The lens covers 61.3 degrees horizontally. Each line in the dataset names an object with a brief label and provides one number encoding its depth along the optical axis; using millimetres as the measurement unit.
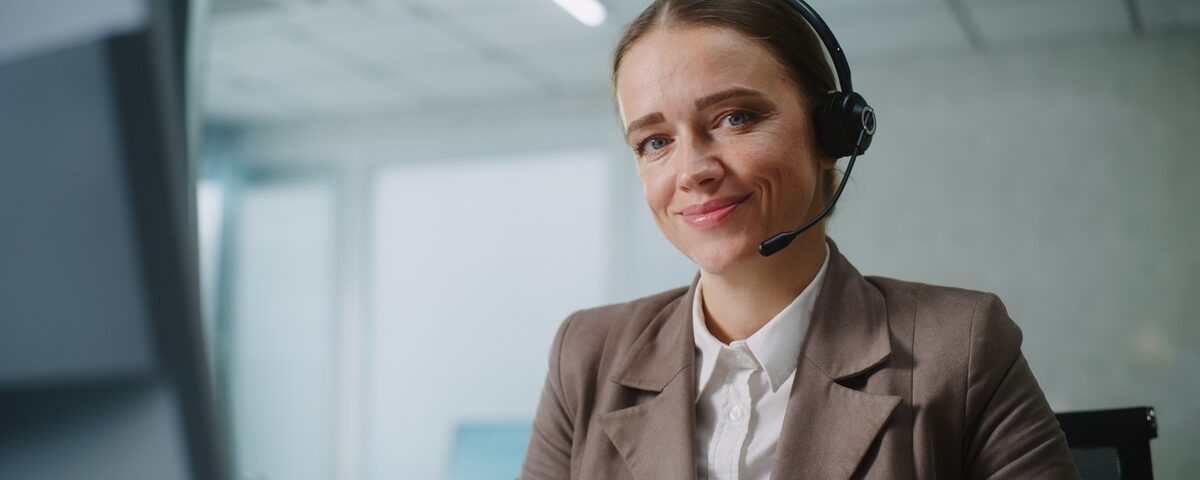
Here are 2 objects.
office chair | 1056
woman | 821
